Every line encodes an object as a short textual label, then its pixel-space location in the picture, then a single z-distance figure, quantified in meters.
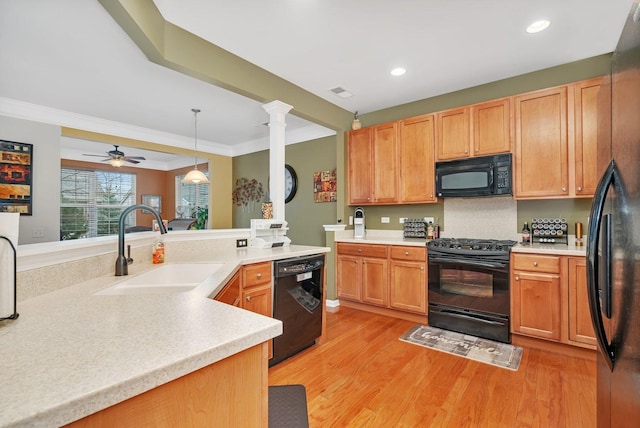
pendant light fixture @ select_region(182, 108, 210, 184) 4.73
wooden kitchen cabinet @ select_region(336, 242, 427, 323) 3.27
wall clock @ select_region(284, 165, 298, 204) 5.12
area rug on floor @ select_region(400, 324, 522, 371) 2.47
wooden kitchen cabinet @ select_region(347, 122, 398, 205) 3.76
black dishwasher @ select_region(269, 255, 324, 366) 2.38
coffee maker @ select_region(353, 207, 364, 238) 4.11
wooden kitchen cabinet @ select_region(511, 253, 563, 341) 2.54
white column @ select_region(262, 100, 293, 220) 3.19
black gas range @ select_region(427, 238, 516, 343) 2.77
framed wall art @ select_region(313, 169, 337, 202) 4.60
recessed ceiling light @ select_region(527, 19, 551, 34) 2.29
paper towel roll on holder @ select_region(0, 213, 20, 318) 0.78
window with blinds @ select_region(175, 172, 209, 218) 7.37
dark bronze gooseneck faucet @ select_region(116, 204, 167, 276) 1.55
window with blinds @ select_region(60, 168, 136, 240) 6.55
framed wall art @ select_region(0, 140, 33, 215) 3.59
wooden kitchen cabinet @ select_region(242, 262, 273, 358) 2.13
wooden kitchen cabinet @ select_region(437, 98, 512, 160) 3.02
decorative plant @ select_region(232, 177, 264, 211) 5.88
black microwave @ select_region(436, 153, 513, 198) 3.00
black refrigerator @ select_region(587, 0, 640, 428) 0.74
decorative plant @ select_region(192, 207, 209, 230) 6.12
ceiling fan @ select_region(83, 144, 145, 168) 5.25
